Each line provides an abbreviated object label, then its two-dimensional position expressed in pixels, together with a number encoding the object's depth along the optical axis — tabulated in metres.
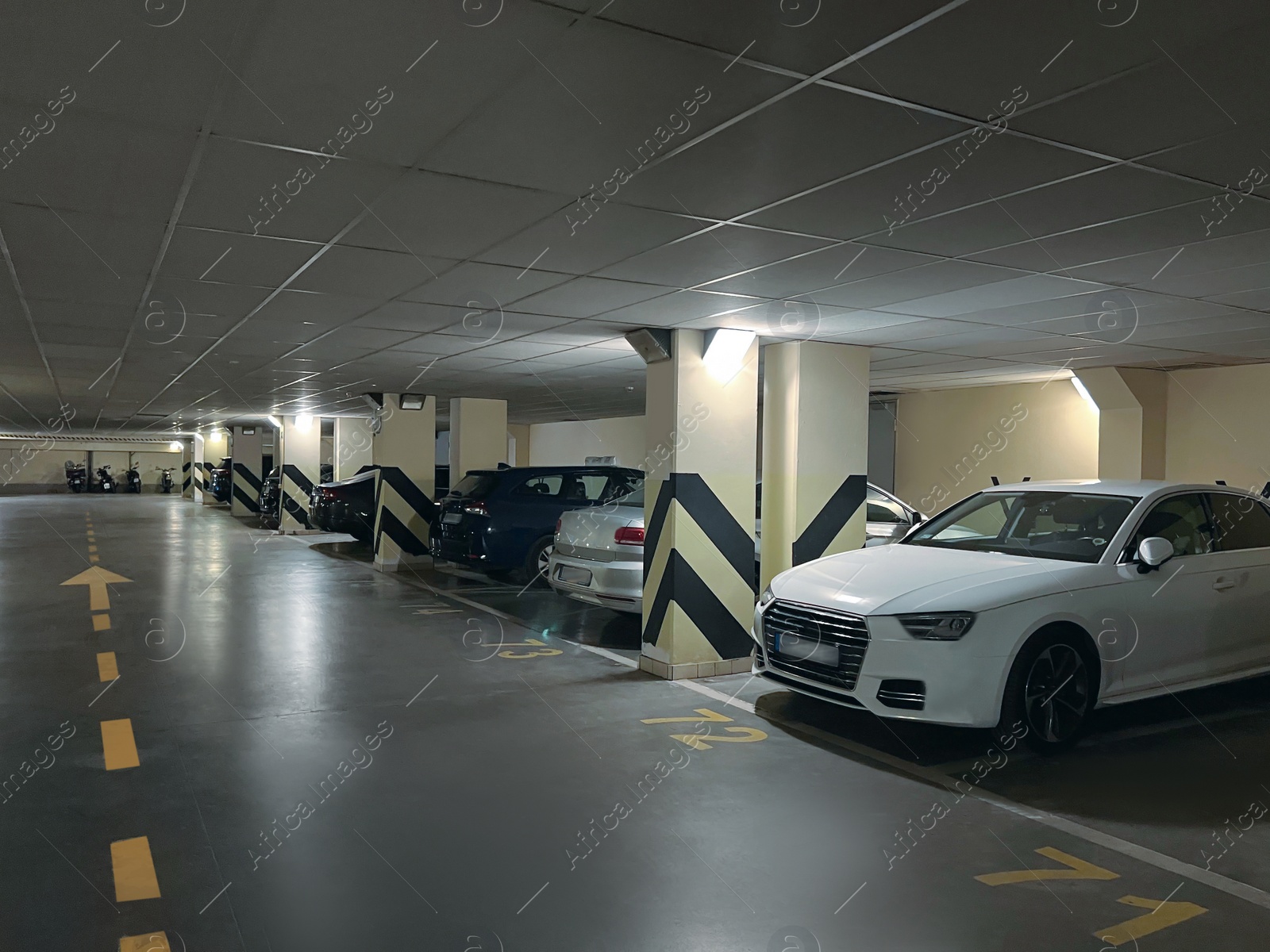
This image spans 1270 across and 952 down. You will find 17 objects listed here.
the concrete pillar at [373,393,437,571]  12.55
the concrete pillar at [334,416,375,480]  18.91
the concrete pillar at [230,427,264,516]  24.77
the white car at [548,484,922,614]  7.30
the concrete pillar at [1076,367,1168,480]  9.11
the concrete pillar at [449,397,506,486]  12.68
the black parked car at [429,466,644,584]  9.80
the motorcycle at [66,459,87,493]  40.16
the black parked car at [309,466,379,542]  14.15
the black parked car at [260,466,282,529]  19.39
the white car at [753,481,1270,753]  4.25
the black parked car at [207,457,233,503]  26.75
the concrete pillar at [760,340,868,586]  6.88
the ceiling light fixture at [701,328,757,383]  6.52
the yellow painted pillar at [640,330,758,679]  6.38
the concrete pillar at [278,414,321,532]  18.69
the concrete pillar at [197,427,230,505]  31.36
